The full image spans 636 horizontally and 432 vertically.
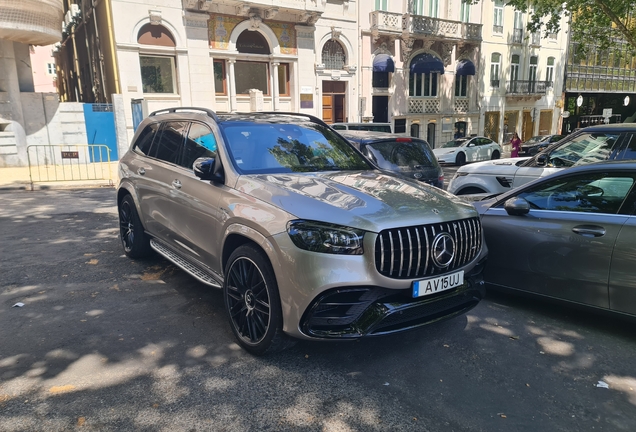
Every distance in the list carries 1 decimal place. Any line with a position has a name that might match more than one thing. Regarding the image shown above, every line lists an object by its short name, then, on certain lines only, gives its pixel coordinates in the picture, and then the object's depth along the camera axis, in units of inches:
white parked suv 257.0
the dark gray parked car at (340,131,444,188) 312.2
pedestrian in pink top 862.5
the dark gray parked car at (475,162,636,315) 150.5
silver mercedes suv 122.9
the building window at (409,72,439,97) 1103.0
